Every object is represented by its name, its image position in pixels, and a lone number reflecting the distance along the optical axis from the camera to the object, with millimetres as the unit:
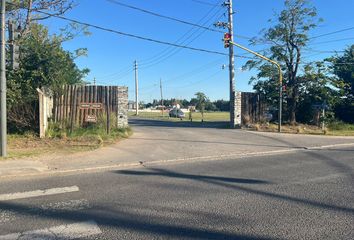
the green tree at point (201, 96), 63794
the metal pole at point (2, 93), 10539
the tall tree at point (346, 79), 29734
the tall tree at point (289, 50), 26172
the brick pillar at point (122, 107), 18203
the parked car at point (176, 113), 52891
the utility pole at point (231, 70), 25259
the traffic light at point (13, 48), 10901
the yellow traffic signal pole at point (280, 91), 21914
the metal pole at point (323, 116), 25166
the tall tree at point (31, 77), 14891
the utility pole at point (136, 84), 60650
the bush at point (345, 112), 29812
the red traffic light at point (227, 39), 21375
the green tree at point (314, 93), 25891
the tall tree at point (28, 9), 16484
